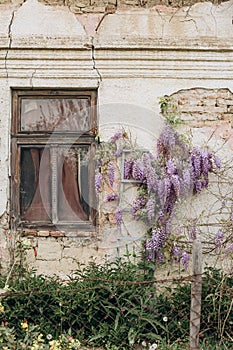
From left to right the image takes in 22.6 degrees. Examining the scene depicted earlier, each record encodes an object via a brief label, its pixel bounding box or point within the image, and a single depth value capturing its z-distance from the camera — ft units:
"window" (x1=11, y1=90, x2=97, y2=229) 19.58
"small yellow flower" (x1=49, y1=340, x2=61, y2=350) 14.28
